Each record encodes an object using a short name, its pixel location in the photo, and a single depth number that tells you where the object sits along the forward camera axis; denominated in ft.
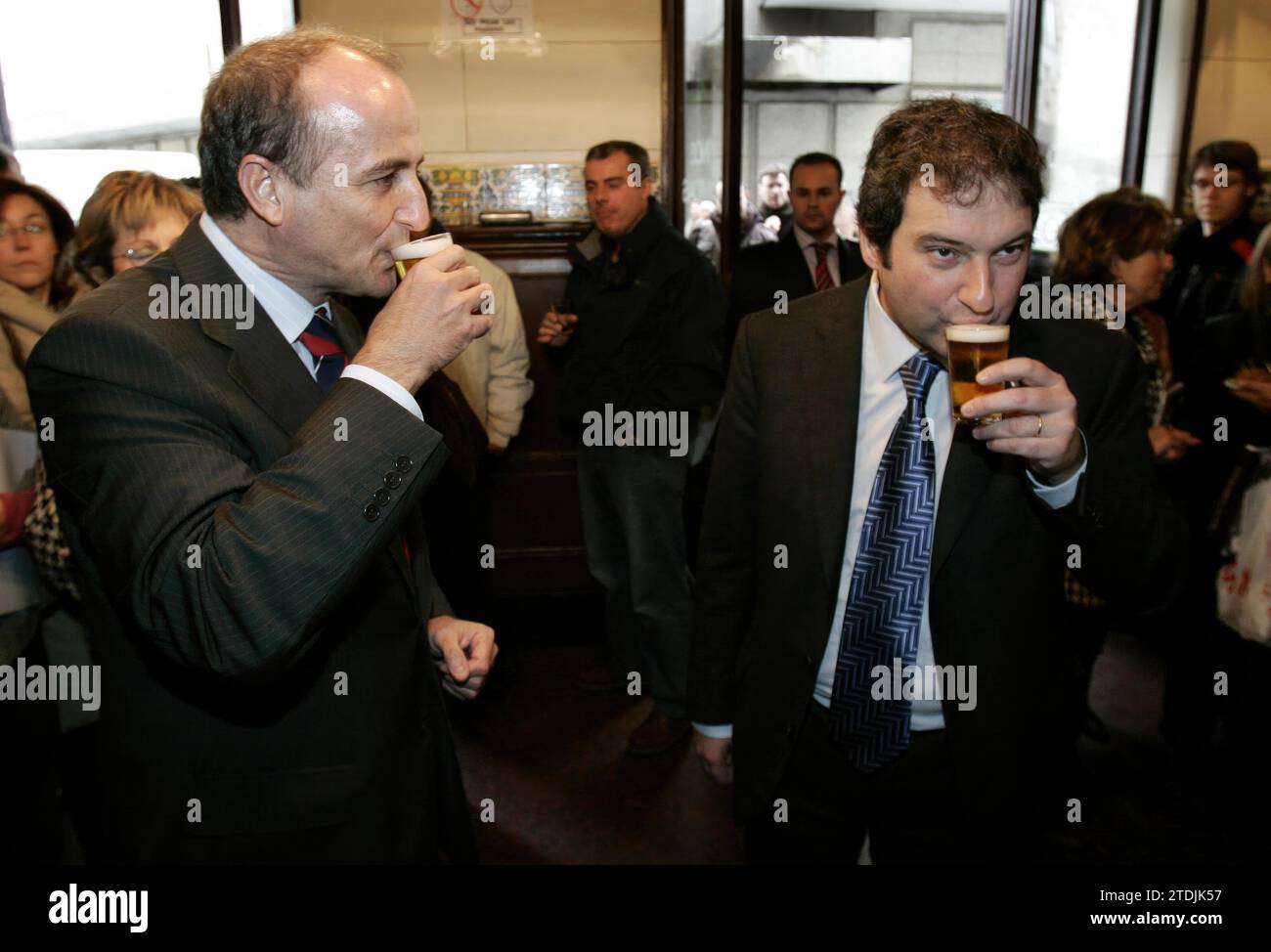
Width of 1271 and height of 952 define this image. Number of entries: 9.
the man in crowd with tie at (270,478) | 3.60
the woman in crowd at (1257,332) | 8.71
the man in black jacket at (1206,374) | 10.30
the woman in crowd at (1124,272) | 10.27
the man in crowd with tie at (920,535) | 4.83
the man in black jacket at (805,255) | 13.57
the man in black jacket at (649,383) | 12.02
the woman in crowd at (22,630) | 7.07
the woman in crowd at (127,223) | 8.59
